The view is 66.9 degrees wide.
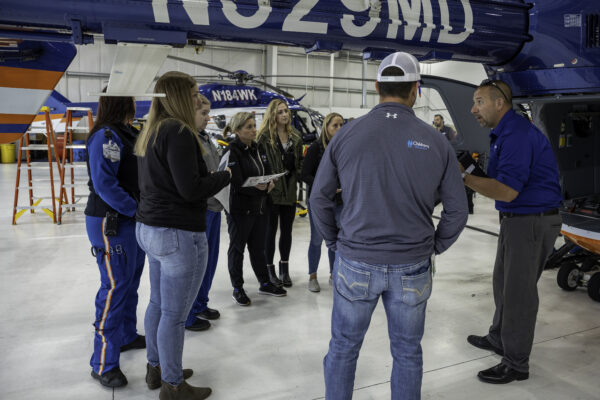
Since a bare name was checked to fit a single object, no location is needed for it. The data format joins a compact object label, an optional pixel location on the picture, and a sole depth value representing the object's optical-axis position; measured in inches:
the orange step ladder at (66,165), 263.1
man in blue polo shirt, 94.1
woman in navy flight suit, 91.0
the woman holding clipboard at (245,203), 136.6
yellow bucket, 695.1
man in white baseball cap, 65.7
